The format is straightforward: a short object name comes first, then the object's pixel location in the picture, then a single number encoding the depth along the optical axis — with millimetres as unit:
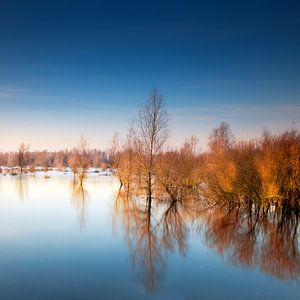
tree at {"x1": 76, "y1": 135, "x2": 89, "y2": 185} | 36844
